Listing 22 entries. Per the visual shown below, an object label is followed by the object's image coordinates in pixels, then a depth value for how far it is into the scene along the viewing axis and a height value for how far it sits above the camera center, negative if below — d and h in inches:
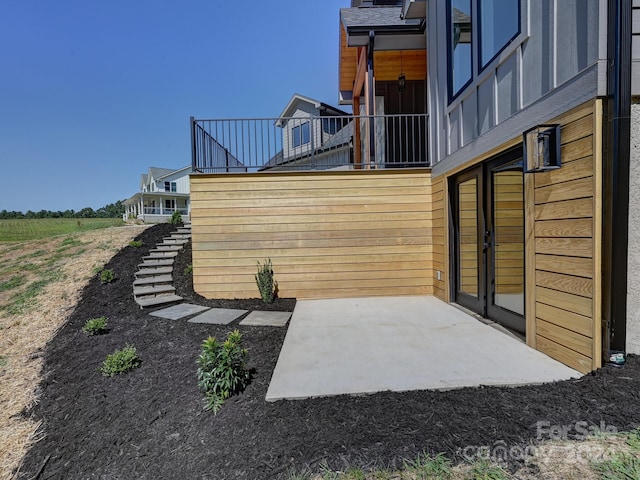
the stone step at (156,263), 238.4 -26.1
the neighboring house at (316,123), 440.1 +175.2
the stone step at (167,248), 267.9 -16.9
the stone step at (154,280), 210.7 -35.0
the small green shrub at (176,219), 356.5 +10.4
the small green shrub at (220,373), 88.4 -41.7
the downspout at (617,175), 81.4 +11.5
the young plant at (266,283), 199.3 -36.1
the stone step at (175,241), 281.7 -11.6
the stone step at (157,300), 184.1 -43.0
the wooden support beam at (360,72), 258.4 +139.5
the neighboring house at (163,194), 1039.6 +114.3
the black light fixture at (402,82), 263.9 +118.7
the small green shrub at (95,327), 147.7 -45.7
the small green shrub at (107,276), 211.9 -31.7
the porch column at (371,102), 235.5 +92.8
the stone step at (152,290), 197.3 -39.4
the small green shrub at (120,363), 111.9 -48.0
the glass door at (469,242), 154.9 -10.7
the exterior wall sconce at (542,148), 97.4 +22.9
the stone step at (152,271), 223.6 -30.8
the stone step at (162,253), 255.6 -20.5
